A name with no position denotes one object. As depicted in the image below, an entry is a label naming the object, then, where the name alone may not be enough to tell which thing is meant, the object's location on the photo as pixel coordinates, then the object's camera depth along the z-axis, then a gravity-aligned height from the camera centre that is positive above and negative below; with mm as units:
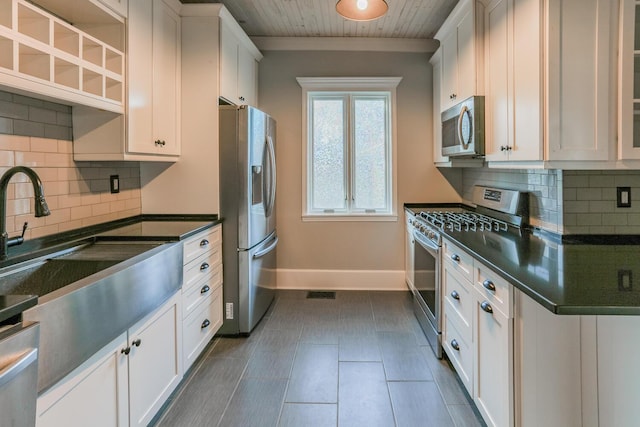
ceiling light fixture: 2394 +1248
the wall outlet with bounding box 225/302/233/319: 3096 -806
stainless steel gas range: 2668 -156
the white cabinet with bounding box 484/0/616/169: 1918 +627
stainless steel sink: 1209 -309
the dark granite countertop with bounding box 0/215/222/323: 1058 -149
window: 4273 +562
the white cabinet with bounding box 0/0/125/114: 1524 +729
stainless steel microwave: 2750 +587
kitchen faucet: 1551 +39
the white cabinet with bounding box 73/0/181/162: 2324 +709
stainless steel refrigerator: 2992 -14
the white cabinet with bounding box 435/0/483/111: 2777 +1216
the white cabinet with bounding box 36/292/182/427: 1302 -690
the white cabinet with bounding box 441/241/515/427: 1621 -628
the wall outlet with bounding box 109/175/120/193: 2688 +181
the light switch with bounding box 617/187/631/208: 2213 +48
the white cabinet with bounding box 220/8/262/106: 3078 +1284
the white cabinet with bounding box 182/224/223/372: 2424 -568
